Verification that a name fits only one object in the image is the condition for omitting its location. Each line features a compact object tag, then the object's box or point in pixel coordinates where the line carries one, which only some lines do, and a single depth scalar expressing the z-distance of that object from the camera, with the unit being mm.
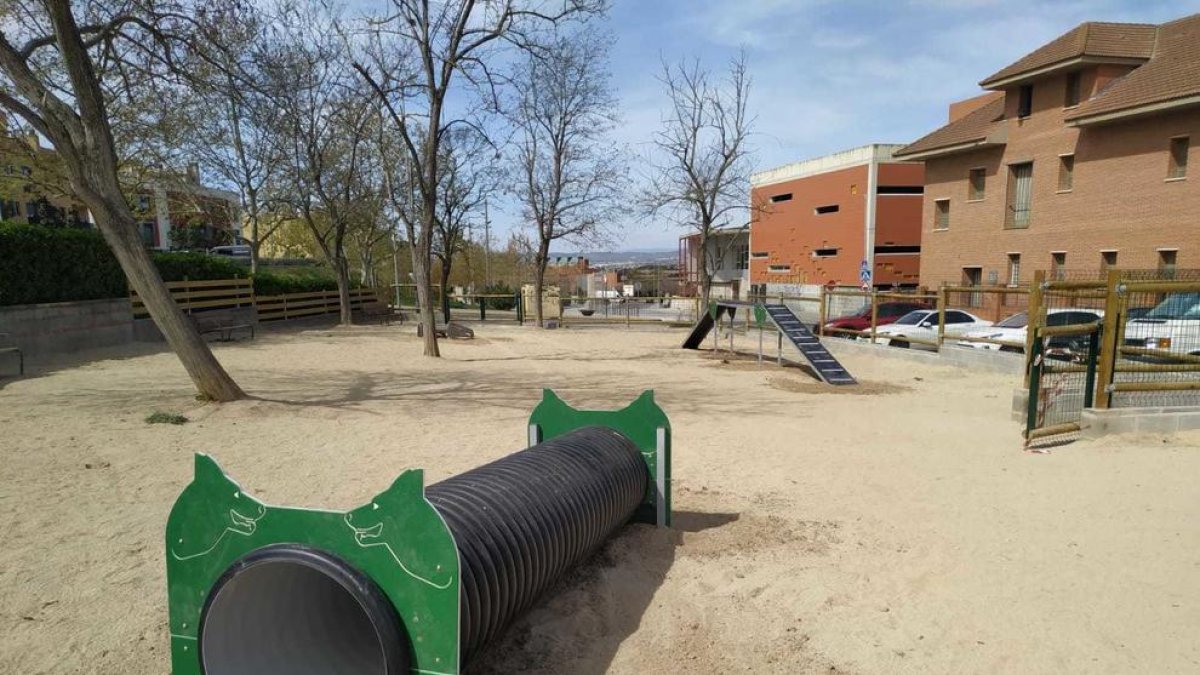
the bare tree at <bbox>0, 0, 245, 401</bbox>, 8344
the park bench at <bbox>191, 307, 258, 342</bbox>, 17984
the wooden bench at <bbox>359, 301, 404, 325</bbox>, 28797
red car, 22250
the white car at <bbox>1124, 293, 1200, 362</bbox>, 9320
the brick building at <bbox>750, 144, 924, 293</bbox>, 43344
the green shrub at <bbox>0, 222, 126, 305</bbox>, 13805
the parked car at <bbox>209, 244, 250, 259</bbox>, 46469
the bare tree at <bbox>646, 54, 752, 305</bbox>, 32531
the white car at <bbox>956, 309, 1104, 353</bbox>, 12945
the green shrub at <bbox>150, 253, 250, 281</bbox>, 19438
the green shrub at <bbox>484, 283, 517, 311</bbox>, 44031
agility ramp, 13883
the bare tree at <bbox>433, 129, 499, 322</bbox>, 31422
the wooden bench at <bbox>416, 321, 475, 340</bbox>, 22594
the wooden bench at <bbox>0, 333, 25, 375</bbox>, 13048
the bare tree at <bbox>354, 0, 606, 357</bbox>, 15656
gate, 7902
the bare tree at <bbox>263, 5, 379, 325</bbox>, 21078
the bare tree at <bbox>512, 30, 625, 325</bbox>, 35281
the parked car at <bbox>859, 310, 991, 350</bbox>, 17708
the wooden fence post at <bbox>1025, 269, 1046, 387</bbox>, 8489
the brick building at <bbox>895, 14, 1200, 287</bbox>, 23500
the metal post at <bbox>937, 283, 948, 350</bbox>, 16172
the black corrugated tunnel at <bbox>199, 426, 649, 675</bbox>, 2635
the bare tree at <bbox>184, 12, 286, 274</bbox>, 21594
